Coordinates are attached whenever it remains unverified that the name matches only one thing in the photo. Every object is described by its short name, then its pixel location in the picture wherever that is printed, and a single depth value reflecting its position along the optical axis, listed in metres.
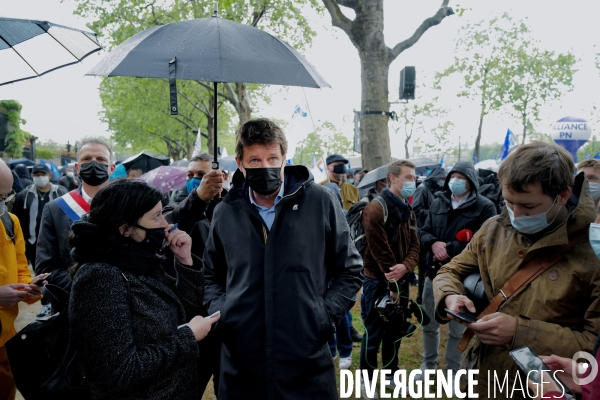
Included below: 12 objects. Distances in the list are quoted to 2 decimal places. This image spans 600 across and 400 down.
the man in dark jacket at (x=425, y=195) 6.66
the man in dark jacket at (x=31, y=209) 7.47
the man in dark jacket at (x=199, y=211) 3.34
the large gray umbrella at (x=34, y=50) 3.30
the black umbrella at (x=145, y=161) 12.22
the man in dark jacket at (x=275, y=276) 2.45
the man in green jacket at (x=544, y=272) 2.15
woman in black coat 2.06
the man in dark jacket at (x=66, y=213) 3.16
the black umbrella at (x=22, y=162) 16.91
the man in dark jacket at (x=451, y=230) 4.98
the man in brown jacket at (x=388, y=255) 4.57
